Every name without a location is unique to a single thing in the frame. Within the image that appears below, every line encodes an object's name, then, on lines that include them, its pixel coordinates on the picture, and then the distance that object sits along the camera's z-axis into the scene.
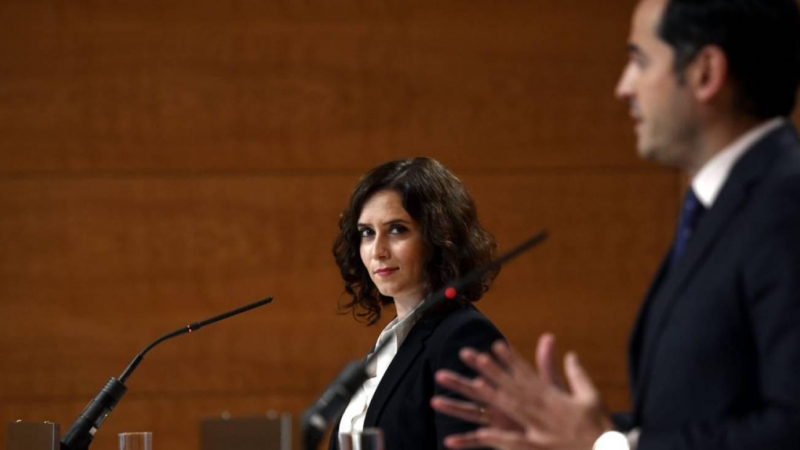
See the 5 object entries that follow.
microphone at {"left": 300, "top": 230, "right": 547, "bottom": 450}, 5.39
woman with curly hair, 6.27
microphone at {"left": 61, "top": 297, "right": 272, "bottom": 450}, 6.00
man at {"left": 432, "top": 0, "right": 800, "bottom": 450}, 5.10
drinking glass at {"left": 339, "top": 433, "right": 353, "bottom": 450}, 5.47
